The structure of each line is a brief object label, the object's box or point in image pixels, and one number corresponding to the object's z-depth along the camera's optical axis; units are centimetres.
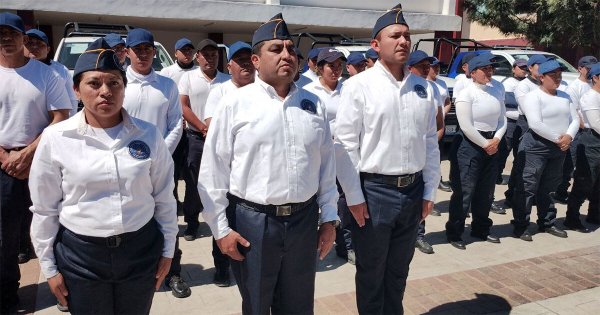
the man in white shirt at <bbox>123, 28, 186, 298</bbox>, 408
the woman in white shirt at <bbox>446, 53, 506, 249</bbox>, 538
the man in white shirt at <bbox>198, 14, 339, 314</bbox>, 266
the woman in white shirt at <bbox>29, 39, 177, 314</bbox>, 235
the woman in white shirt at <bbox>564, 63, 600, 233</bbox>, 599
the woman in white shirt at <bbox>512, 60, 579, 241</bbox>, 555
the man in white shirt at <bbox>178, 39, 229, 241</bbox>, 508
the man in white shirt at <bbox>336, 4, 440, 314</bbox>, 328
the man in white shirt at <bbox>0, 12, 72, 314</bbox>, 367
